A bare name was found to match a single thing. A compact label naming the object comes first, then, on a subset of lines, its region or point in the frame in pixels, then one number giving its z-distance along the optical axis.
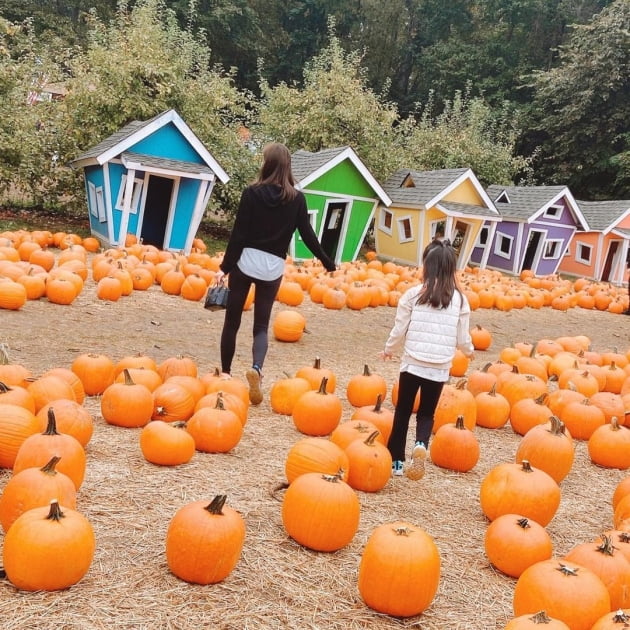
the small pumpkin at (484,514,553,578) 3.00
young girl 4.04
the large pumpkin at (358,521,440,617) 2.56
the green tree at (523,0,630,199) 32.22
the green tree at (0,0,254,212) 16.00
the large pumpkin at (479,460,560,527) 3.47
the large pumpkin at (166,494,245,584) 2.53
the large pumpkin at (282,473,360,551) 2.95
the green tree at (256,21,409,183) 21.94
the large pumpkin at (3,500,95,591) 2.32
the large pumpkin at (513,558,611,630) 2.48
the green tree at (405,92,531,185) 27.08
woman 5.00
